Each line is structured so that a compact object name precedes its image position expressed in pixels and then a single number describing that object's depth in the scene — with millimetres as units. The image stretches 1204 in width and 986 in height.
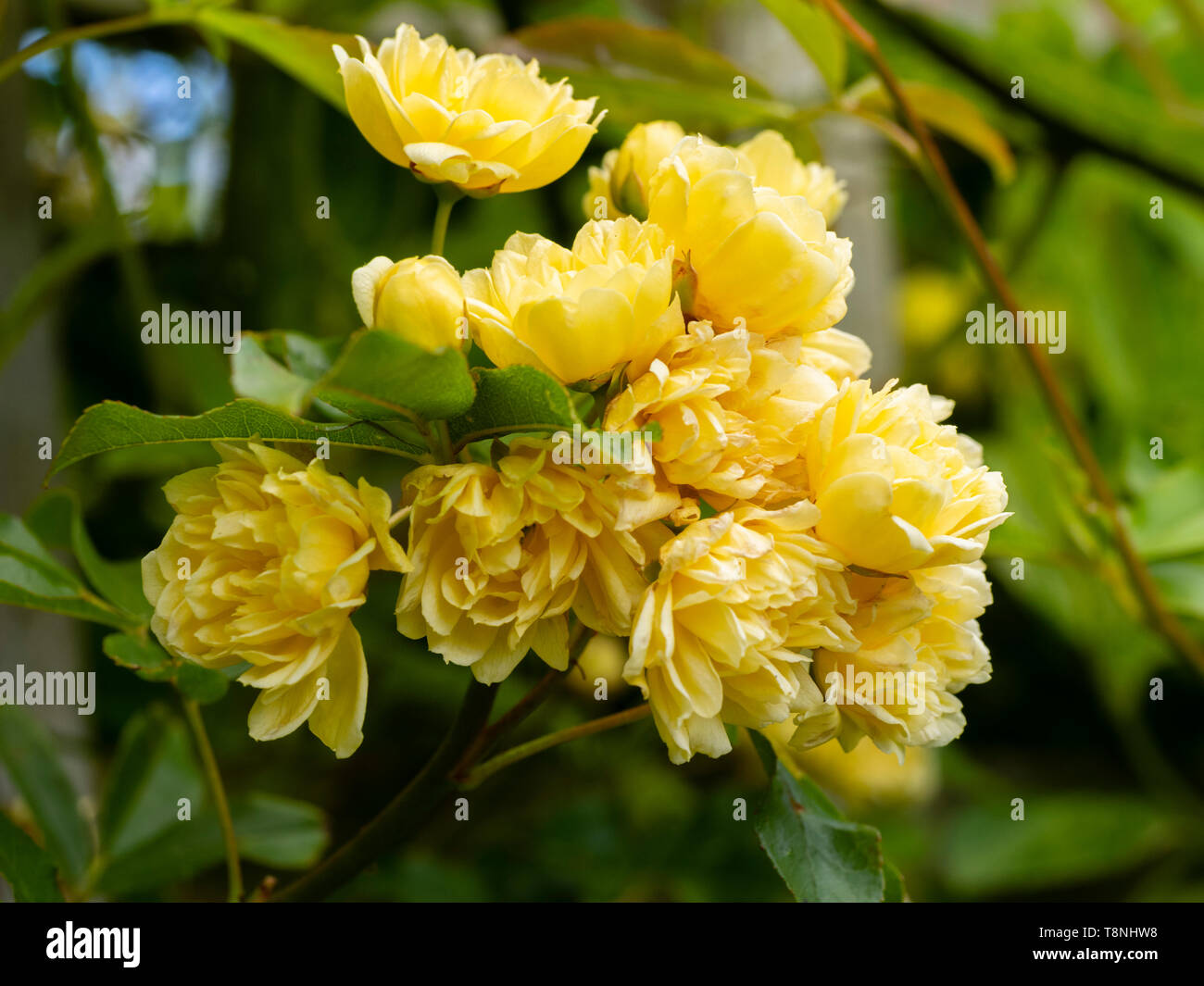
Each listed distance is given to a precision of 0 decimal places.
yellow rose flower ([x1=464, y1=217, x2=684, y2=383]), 252
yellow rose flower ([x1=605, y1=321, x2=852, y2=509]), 254
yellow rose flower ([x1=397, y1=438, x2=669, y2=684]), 254
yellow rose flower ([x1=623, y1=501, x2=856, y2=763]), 253
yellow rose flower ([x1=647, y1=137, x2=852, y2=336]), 260
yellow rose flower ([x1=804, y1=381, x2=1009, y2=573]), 255
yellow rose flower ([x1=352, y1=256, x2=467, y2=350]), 254
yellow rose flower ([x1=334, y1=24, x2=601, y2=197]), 265
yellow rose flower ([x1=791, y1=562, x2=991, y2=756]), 262
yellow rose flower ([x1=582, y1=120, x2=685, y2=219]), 278
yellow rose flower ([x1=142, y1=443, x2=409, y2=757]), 253
